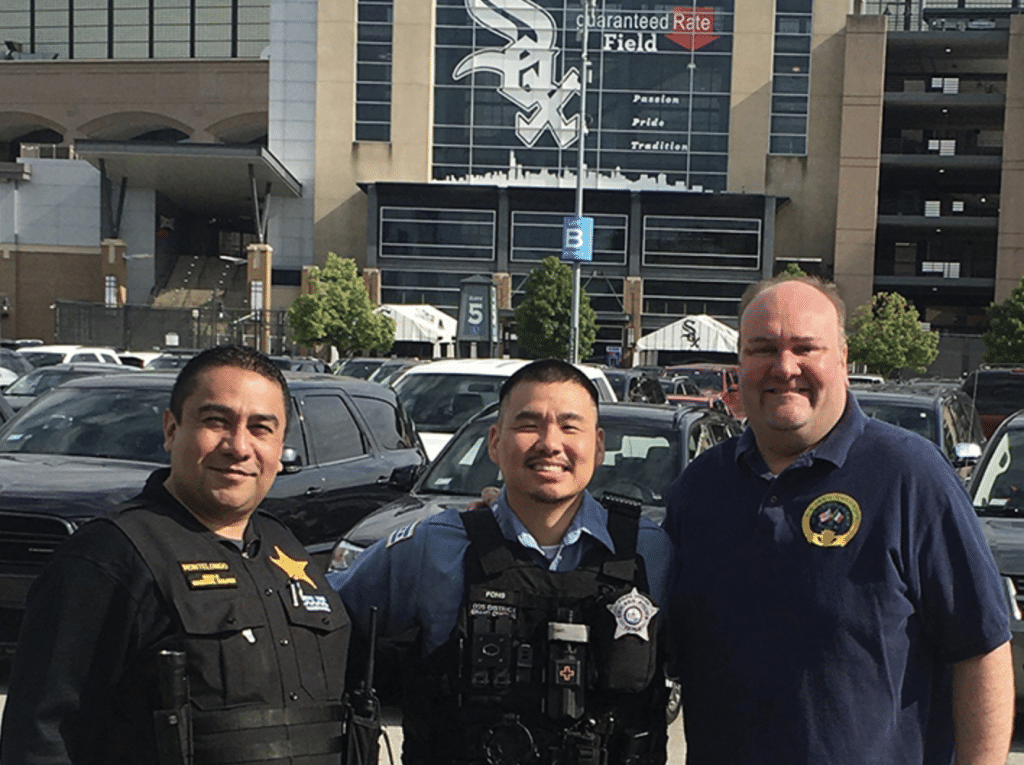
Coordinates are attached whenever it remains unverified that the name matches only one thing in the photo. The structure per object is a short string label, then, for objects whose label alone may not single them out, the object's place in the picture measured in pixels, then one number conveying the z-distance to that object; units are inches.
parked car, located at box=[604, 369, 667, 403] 704.4
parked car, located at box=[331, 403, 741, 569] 295.8
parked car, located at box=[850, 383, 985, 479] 477.4
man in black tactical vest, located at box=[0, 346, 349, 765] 100.6
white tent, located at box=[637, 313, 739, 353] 1961.1
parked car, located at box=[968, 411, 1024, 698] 264.7
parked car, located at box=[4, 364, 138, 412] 809.4
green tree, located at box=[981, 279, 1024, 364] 2268.7
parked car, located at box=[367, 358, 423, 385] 1095.6
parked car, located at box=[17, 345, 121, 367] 1231.5
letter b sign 1669.5
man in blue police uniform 115.3
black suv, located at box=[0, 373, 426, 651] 276.1
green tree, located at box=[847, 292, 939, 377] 2331.4
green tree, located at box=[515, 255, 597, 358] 2384.4
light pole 1621.6
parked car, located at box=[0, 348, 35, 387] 1142.7
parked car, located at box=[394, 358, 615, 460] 534.6
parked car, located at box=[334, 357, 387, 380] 1252.6
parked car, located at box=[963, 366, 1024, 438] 851.4
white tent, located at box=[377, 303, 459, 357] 2284.7
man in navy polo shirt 115.6
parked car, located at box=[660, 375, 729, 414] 868.6
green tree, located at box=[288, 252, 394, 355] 2404.0
